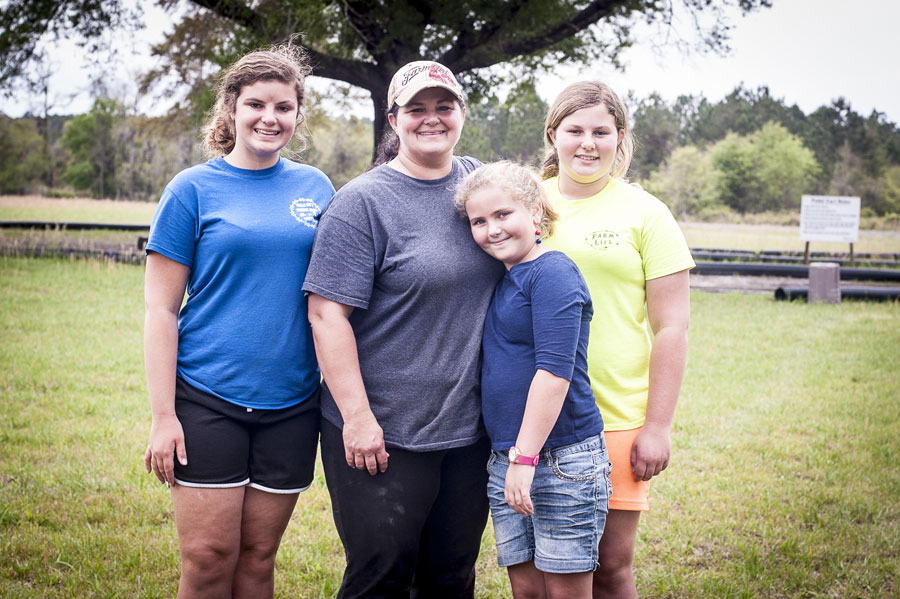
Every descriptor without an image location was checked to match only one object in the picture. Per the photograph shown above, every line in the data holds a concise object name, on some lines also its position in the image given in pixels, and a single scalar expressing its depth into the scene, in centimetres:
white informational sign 2025
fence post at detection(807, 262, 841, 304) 1341
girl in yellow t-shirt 242
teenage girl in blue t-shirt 232
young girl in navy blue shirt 218
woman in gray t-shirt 226
